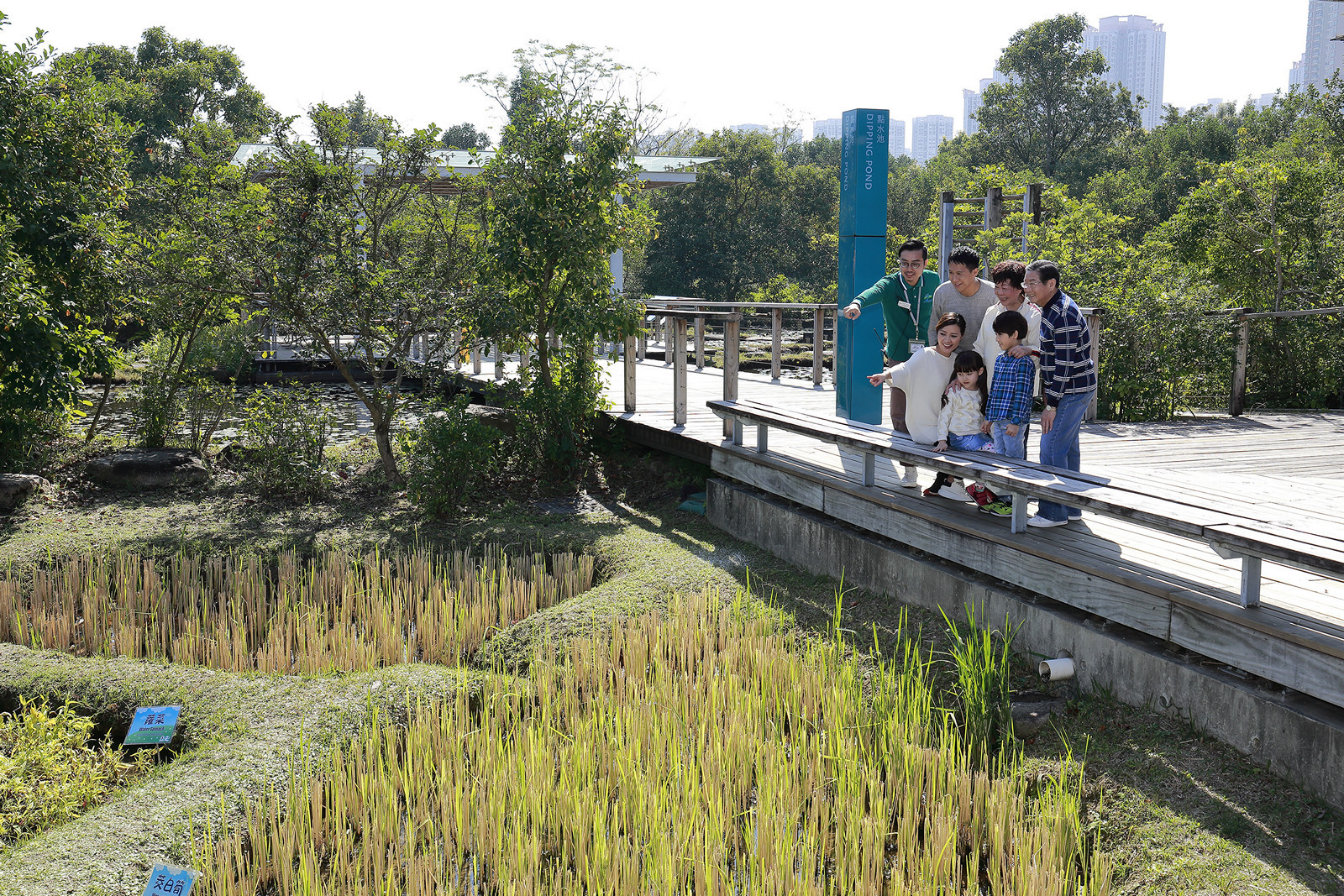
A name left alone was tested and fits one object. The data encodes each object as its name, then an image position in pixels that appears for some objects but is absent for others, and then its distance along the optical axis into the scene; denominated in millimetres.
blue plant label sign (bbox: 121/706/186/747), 4465
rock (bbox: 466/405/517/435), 9250
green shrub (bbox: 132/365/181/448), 10117
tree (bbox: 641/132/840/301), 32403
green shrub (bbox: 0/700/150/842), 4012
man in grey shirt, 5789
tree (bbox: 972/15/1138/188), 46312
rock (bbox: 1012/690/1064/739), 4328
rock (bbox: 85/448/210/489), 9312
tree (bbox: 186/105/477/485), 8625
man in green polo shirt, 6418
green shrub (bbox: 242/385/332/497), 8930
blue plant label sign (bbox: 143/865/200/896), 3334
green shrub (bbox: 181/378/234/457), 10500
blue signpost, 7863
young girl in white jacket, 5582
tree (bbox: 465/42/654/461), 8727
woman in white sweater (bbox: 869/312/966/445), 5820
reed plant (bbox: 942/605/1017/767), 4285
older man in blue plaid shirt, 5004
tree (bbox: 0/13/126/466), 7824
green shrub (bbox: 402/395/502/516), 8328
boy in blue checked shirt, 5199
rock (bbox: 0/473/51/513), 8438
